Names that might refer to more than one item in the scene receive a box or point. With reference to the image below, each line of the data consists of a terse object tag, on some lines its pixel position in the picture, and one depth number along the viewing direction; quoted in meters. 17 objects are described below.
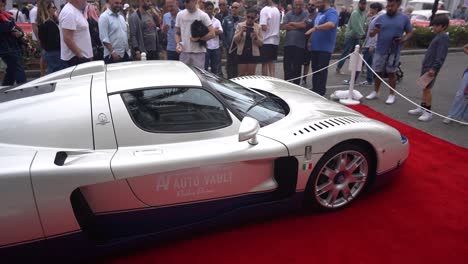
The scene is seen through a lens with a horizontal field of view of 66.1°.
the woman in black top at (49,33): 4.80
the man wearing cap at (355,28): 8.16
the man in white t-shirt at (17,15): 10.35
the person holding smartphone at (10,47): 5.13
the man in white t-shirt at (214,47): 6.98
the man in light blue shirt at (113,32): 5.37
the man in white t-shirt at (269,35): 6.66
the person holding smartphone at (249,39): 5.97
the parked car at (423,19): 15.79
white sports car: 2.00
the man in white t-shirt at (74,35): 4.38
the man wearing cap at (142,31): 6.28
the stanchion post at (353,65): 5.97
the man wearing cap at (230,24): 7.94
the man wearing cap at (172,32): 6.31
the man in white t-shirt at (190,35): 5.43
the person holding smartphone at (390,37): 5.74
